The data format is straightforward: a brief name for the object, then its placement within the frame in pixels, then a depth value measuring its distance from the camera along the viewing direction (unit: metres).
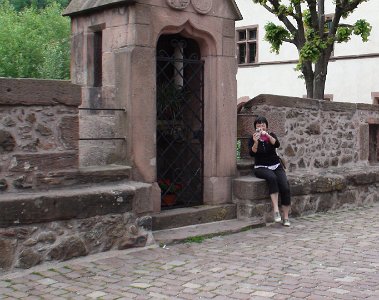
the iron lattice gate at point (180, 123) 8.19
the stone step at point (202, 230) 7.06
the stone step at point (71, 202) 5.74
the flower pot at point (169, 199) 8.06
